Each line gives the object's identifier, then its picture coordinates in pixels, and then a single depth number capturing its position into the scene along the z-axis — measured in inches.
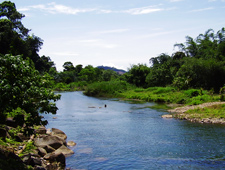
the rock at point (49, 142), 583.0
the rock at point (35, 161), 447.6
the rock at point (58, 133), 715.6
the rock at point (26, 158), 434.1
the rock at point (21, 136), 557.1
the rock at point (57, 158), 514.9
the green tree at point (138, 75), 2492.6
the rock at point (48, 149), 566.7
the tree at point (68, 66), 4788.4
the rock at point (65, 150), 580.9
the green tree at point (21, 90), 362.1
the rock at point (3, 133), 503.1
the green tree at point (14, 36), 1652.3
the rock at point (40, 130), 667.0
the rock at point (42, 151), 532.4
